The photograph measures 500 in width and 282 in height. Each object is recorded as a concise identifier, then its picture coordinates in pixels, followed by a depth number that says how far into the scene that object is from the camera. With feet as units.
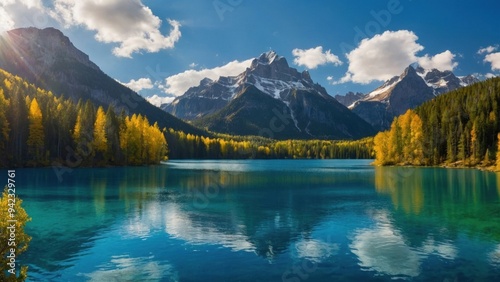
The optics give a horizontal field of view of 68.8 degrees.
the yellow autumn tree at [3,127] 350.64
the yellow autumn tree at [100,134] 421.59
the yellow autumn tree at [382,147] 489.67
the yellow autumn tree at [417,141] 453.58
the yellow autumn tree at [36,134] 378.32
